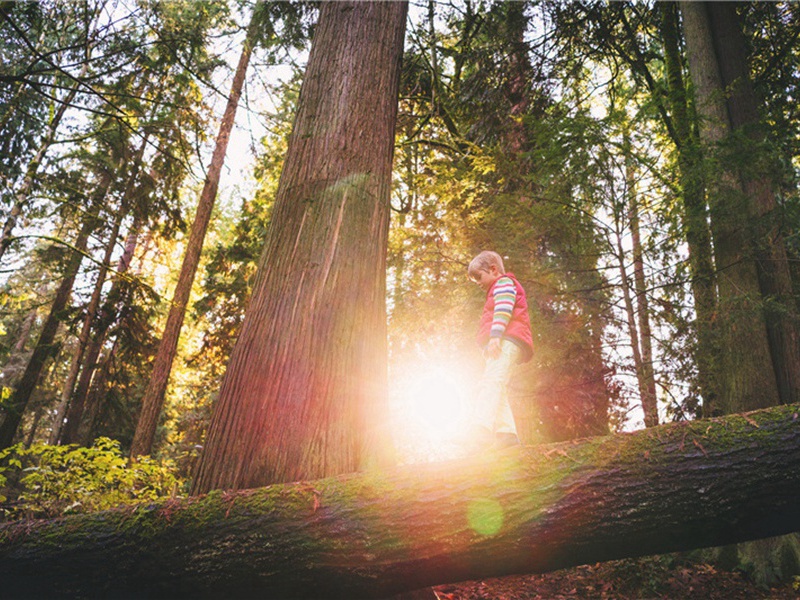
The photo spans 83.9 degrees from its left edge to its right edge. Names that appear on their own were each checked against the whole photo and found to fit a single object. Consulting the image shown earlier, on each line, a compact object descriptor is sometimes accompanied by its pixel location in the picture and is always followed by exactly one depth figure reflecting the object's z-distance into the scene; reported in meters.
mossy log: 1.83
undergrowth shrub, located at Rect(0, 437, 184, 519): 5.04
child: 3.67
